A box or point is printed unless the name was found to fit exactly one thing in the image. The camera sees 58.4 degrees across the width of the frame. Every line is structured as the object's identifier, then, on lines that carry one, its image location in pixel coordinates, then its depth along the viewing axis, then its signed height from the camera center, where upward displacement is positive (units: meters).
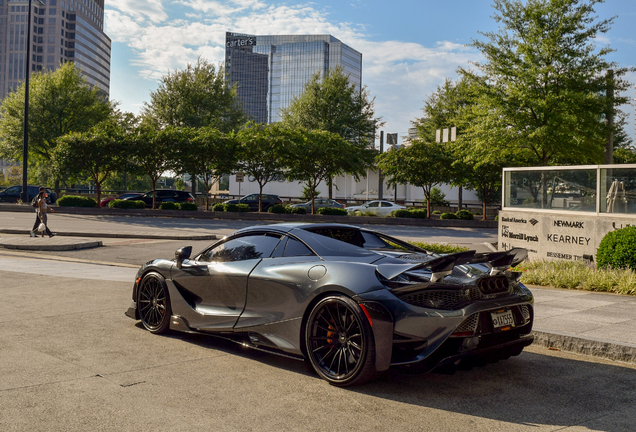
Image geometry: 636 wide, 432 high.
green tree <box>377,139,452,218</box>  34.84 +2.55
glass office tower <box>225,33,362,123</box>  163.54 +42.00
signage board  12.30 -0.55
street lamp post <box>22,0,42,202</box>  35.19 +4.48
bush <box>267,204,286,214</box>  35.59 -0.46
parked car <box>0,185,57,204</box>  40.62 +0.11
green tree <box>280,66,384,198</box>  47.41 +7.85
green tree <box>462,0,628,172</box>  24.05 +5.47
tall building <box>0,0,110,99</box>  153.38 +43.40
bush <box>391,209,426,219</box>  34.25 -0.51
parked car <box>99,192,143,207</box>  40.71 +0.13
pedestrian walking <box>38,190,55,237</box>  20.11 -0.44
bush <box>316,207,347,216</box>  35.06 -0.49
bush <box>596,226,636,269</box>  10.12 -0.71
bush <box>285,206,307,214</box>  36.09 -0.50
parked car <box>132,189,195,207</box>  40.53 +0.16
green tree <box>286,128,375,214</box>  35.41 +2.96
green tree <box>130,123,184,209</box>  36.22 +3.24
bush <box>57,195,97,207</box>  35.88 -0.34
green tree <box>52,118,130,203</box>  35.75 +2.84
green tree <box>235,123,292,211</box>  35.47 +3.24
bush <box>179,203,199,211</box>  35.81 -0.43
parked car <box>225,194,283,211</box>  40.72 +0.03
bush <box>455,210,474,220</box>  33.97 -0.50
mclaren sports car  4.34 -0.81
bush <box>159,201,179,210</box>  35.81 -0.44
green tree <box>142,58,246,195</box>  46.34 +8.25
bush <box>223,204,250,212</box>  35.56 -0.41
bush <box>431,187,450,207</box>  44.17 +0.54
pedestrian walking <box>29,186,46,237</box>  20.25 -0.88
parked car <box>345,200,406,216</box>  37.78 -0.22
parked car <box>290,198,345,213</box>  40.69 -0.05
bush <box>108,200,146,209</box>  35.94 -0.39
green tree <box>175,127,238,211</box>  36.25 +2.97
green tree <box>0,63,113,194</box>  43.38 +6.45
